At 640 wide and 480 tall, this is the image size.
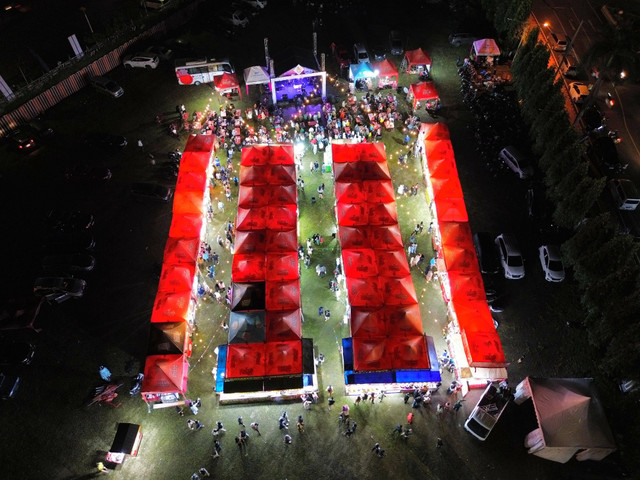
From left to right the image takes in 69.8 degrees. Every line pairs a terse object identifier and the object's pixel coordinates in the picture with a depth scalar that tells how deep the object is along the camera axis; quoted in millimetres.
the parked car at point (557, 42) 42844
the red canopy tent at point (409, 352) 23281
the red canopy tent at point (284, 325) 24023
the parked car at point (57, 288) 27047
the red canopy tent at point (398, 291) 25125
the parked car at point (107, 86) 38312
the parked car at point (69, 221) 30078
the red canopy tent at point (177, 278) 25734
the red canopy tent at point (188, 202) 29016
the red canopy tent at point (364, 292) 25047
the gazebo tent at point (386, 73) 38844
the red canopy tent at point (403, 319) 24188
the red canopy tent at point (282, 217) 28195
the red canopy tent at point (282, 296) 25075
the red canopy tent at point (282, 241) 27172
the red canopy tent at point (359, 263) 26188
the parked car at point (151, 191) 31672
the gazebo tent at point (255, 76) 37688
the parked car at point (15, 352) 24734
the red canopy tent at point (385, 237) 27297
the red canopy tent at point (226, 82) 37906
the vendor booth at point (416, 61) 40062
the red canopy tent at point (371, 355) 23172
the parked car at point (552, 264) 27897
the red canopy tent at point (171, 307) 24719
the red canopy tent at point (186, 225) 27828
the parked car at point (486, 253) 28422
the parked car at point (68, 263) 28141
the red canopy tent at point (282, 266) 26219
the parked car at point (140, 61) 40594
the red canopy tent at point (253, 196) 29281
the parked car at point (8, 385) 23672
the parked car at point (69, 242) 29047
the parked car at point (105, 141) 34688
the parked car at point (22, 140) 33875
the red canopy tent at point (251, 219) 28156
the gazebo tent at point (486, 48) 41031
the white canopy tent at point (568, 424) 21016
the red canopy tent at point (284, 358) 23125
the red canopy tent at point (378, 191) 29641
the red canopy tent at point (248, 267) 26125
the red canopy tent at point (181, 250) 26688
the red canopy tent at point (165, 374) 22672
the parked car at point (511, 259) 28141
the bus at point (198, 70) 39188
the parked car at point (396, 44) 42875
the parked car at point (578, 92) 37656
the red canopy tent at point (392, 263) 26188
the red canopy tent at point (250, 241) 27094
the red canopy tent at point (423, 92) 37250
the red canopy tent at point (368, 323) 24125
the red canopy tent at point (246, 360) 23109
